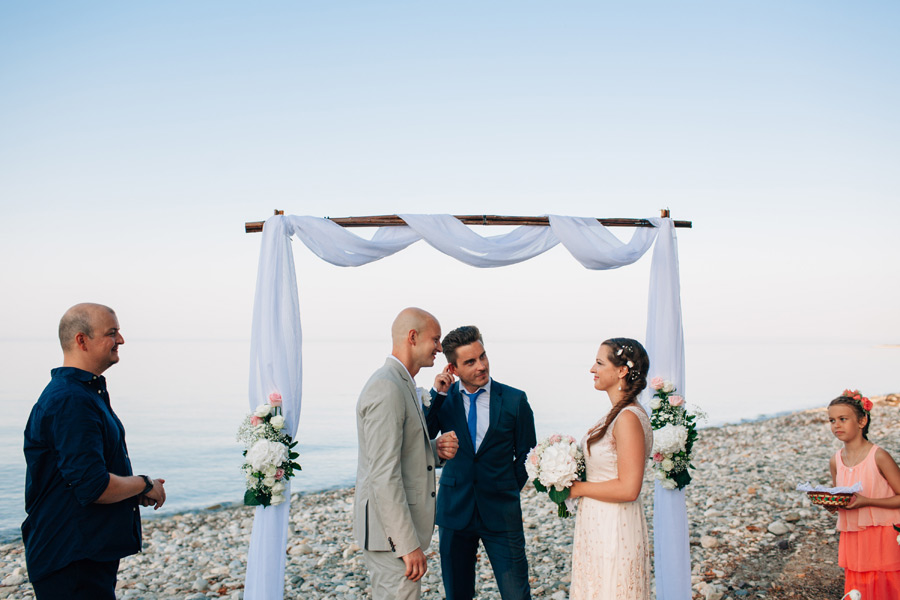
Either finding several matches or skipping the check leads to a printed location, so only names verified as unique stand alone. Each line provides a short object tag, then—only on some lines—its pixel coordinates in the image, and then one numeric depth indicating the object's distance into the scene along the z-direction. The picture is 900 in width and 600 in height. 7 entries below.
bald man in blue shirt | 3.37
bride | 3.72
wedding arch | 5.19
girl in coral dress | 4.44
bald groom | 3.57
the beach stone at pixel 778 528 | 7.51
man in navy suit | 4.61
